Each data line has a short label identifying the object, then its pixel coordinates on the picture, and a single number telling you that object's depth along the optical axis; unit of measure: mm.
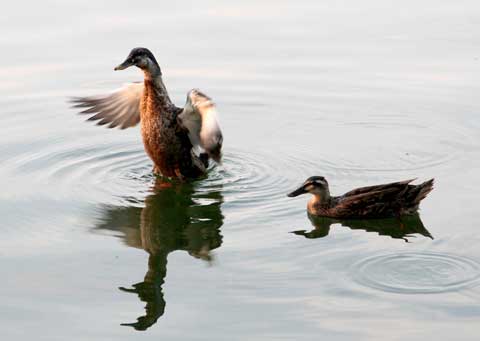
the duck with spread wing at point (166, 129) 11297
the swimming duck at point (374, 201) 10039
